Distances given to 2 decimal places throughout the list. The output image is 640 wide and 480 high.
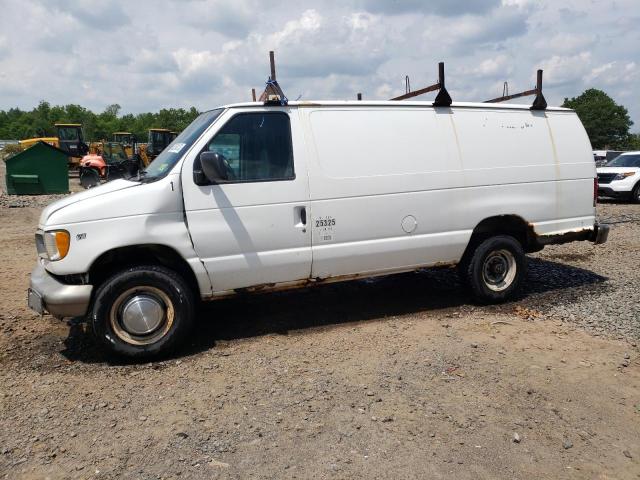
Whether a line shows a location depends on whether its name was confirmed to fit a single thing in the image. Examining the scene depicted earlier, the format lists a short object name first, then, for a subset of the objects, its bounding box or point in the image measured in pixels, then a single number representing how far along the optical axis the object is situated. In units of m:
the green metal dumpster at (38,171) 17.41
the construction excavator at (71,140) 28.12
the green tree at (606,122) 77.38
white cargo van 4.49
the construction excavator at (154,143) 24.64
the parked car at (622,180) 16.19
